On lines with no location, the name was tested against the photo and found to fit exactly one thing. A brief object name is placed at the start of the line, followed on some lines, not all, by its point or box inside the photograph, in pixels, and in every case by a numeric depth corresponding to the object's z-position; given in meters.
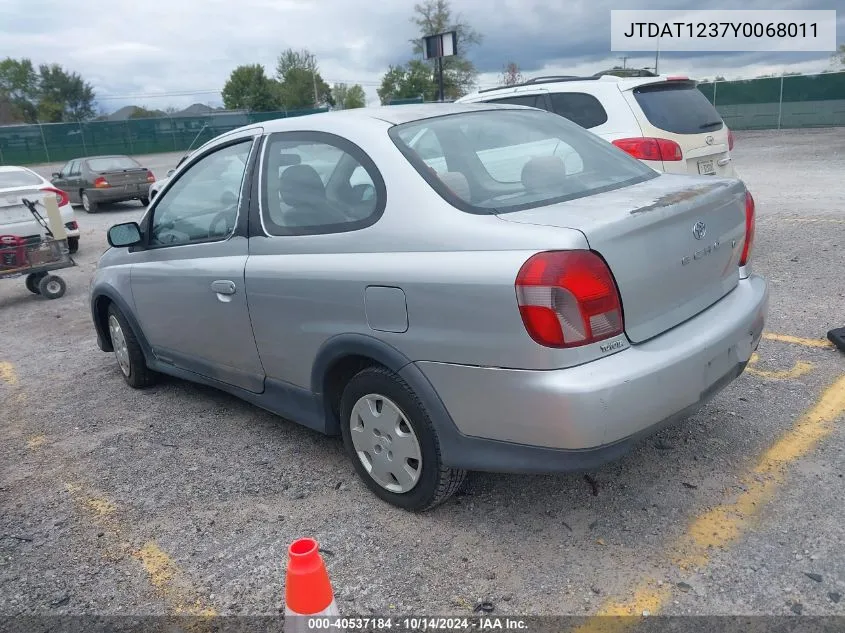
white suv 6.34
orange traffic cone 1.96
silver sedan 2.43
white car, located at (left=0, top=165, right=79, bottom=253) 9.28
